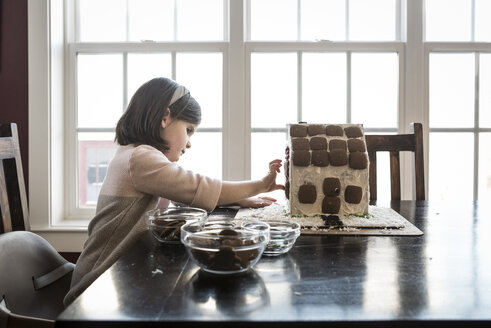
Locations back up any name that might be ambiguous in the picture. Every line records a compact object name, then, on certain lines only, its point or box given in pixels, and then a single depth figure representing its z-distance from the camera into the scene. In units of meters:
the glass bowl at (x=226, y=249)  0.68
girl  1.18
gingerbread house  1.20
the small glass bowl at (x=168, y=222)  0.92
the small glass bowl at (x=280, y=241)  0.81
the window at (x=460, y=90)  2.30
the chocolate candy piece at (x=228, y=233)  0.73
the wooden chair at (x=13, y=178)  1.30
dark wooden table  0.52
